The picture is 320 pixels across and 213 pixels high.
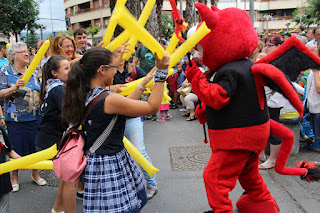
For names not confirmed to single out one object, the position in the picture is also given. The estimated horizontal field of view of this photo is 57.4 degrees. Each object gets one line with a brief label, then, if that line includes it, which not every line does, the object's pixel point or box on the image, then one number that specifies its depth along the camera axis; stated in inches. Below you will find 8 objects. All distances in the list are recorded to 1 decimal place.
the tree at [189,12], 751.3
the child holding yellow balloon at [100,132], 89.4
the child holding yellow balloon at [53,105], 129.1
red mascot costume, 100.8
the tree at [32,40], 1391.5
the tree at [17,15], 752.6
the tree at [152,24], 440.5
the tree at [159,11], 783.7
